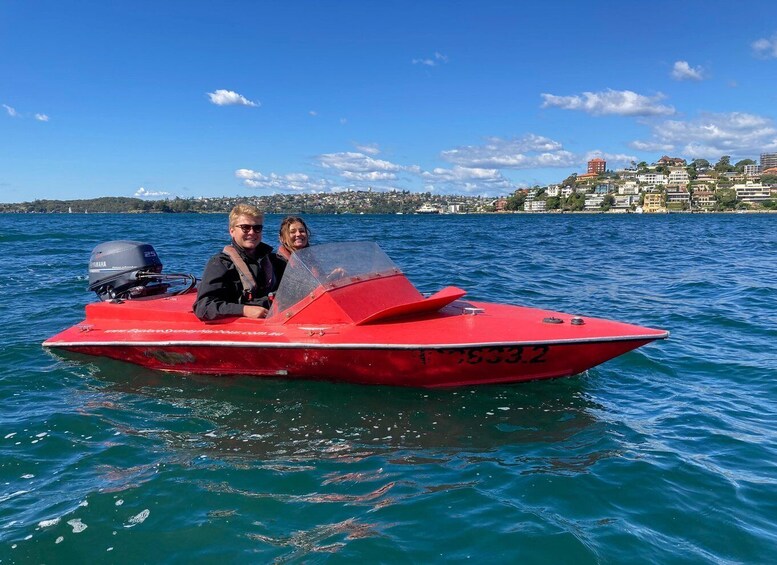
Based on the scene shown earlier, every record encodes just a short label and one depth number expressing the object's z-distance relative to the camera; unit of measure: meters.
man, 6.54
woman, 7.49
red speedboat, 5.55
